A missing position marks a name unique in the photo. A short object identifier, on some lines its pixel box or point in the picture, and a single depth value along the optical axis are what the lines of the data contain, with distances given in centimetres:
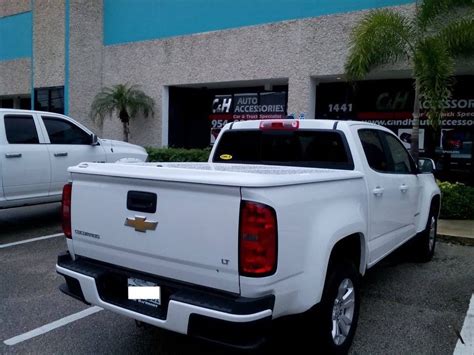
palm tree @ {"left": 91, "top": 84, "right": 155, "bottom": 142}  1611
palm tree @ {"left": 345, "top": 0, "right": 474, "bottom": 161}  875
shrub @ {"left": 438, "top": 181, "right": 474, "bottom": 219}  887
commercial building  1294
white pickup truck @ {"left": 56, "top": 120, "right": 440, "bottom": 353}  266
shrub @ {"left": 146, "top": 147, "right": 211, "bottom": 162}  1375
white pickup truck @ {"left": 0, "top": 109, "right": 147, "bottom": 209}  703
